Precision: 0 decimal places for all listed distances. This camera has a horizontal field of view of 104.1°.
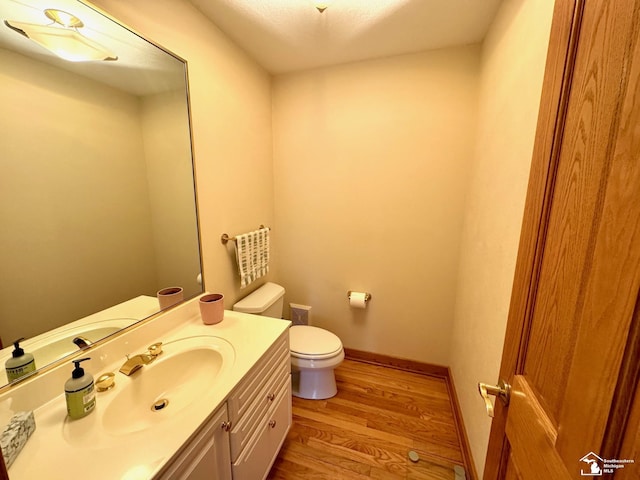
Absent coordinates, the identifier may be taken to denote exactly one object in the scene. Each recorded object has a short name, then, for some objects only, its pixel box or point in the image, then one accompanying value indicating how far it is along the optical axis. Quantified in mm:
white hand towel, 1670
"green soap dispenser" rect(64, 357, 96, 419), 733
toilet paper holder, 2048
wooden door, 337
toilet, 1679
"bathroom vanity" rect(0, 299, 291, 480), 633
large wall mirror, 749
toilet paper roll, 2014
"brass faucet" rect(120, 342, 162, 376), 921
